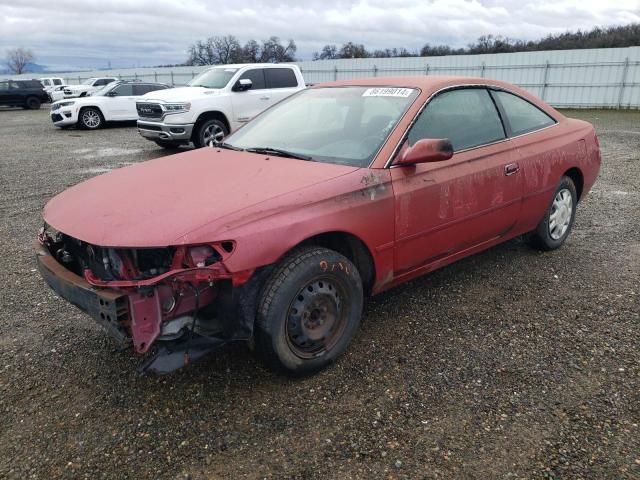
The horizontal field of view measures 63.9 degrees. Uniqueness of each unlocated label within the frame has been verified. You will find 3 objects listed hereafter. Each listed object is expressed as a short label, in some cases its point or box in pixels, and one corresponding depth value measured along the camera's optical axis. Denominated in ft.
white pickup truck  32.99
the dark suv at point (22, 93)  86.48
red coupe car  7.89
